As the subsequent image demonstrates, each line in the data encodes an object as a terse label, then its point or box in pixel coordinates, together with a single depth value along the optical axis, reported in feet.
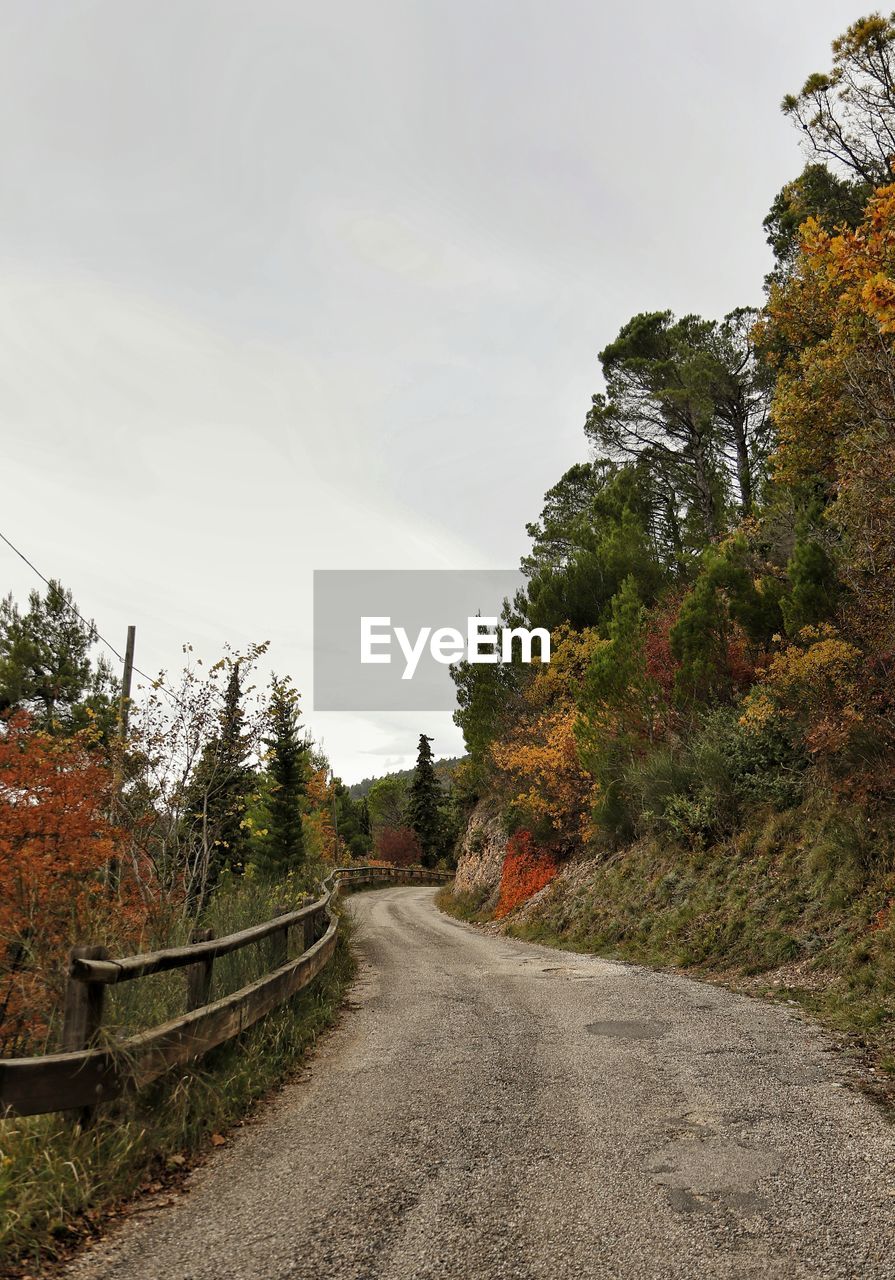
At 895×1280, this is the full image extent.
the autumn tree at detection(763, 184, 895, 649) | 31.45
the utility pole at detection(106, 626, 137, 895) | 41.09
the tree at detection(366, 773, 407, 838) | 302.45
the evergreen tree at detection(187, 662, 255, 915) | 42.45
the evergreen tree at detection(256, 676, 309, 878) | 110.73
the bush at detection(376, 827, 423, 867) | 217.36
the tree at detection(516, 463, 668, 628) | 92.79
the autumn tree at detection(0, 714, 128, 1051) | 15.06
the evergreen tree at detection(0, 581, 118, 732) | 95.40
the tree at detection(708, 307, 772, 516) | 92.94
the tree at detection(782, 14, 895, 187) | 48.83
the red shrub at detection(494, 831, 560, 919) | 76.33
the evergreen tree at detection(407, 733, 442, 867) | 209.97
